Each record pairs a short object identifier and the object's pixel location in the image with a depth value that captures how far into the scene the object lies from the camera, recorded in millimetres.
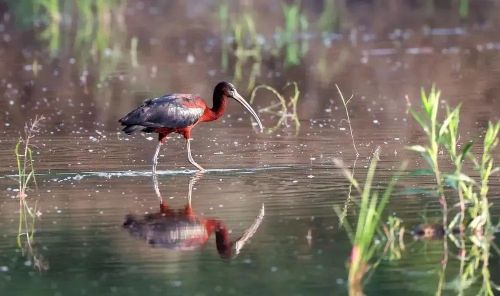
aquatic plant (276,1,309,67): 47881
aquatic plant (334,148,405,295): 16109
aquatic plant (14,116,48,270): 18187
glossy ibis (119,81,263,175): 25969
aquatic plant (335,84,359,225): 20187
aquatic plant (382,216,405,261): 17872
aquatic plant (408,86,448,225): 18562
